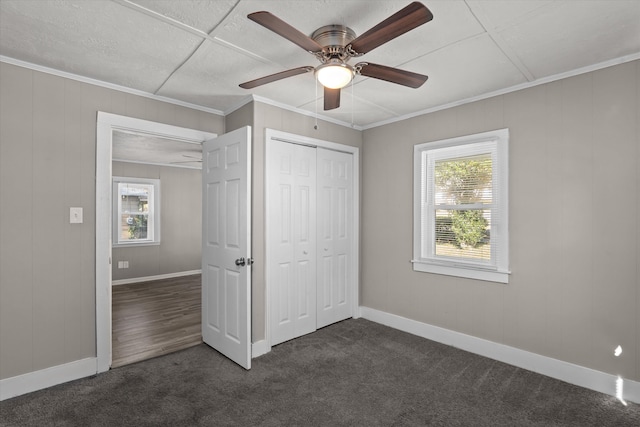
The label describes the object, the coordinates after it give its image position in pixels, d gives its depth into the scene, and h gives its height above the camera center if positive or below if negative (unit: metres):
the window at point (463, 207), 3.08 +0.06
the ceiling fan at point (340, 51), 1.57 +0.89
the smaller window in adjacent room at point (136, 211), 6.32 +0.03
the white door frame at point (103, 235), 2.82 -0.20
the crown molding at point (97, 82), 2.46 +1.13
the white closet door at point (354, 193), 3.30 +0.24
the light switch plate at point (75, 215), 2.71 -0.03
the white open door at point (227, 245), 2.89 -0.32
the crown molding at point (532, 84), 2.43 +1.14
